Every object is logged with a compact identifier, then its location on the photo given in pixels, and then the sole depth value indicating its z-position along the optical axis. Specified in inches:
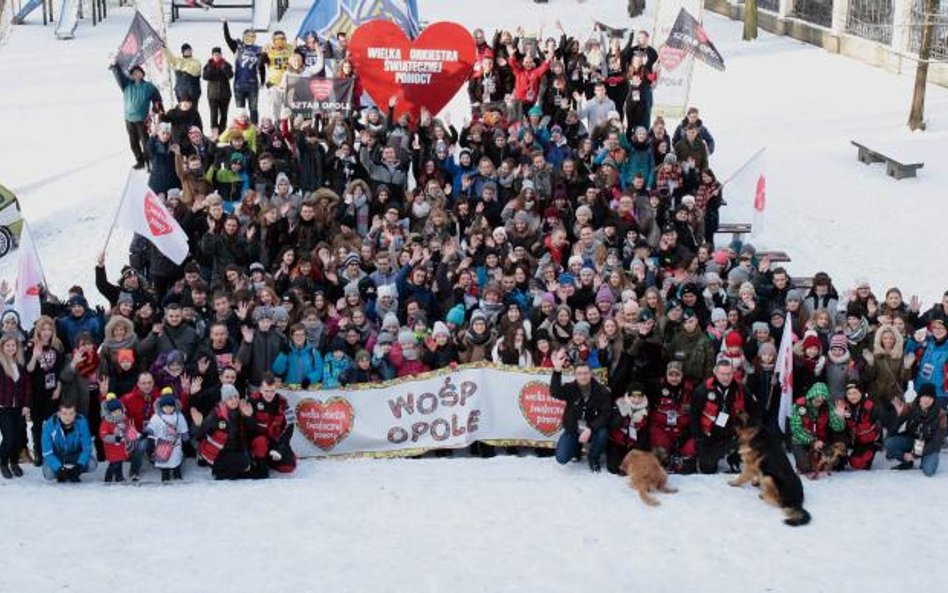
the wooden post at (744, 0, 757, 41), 1263.5
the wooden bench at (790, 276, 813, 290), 656.7
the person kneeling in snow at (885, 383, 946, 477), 484.1
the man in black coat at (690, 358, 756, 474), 482.3
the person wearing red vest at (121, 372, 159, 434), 479.2
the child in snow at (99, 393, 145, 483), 471.5
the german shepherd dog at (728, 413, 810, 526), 450.9
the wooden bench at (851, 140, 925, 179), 826.2
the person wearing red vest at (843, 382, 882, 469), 485.1
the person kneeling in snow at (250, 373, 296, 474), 478.9
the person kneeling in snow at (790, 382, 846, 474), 485.1
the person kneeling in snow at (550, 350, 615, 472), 485.1
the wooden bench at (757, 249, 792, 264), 696.4
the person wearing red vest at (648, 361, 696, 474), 491.5
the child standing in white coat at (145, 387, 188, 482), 473.7
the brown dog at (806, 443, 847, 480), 485.7
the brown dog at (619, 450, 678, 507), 465.7
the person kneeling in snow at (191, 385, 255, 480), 474.3
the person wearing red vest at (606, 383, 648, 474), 484.4
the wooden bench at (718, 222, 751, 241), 725.9
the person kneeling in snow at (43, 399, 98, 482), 470.6
